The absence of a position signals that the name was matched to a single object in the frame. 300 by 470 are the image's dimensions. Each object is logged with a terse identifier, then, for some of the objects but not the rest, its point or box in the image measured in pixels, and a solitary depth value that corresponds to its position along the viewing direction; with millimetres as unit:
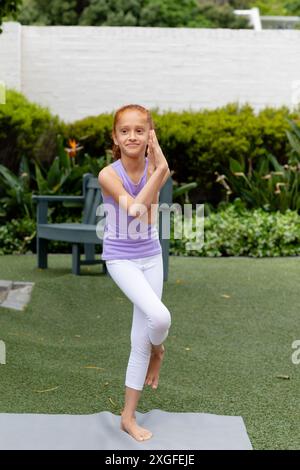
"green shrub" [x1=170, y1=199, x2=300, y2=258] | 10398
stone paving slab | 6969
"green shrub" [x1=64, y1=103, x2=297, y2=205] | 11445
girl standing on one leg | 3699
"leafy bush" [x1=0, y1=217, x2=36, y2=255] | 10695
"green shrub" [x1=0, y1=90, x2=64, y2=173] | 11141
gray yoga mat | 3656
